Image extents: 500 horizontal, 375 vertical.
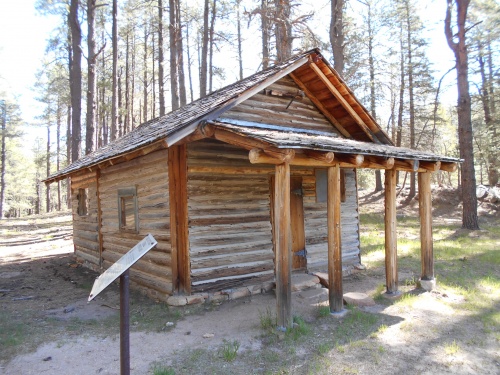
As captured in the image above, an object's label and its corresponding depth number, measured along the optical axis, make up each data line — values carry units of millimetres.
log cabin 6059
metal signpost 3053
